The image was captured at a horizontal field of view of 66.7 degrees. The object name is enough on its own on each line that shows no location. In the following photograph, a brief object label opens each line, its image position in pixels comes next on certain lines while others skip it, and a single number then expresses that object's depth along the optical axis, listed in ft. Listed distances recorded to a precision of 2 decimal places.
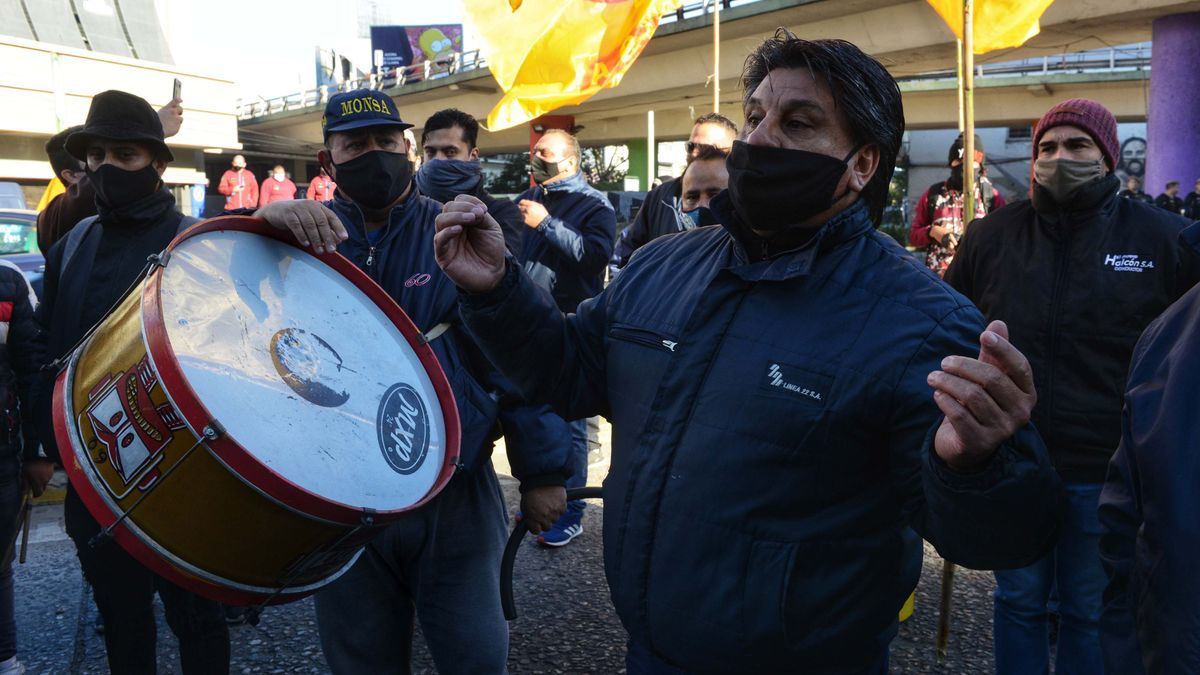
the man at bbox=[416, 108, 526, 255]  11.80
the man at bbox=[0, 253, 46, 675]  10.24
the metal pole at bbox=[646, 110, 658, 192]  59.00
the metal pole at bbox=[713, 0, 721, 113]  18.43
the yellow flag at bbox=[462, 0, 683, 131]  20.84
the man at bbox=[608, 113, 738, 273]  13.64
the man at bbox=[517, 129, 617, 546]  15.97
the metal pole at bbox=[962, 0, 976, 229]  12.44
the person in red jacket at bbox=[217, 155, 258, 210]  58.65
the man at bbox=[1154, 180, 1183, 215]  41.50
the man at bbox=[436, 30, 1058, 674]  5.01
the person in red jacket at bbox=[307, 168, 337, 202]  55.21
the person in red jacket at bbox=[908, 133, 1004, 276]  18.71
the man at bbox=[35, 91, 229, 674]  9.03
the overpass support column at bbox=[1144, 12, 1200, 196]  44.24
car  24.15
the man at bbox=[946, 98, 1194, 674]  9.48
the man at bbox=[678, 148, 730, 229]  13.37
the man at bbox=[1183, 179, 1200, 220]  39.86
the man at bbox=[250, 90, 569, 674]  7.93
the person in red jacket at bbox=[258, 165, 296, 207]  62.59
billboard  228.43
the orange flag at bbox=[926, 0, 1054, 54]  14.82
